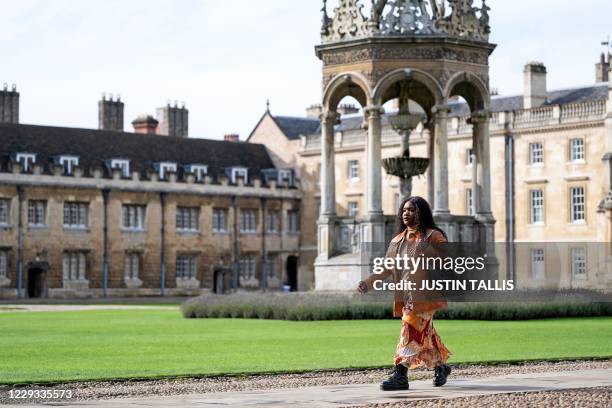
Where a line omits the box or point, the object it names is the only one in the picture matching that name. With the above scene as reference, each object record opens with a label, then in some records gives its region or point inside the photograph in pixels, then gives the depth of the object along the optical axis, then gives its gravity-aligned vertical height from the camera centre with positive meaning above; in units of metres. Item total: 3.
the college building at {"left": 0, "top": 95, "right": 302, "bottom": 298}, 71.81 +3.95
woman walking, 13.98 -0.25
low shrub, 33.28 -0.68
